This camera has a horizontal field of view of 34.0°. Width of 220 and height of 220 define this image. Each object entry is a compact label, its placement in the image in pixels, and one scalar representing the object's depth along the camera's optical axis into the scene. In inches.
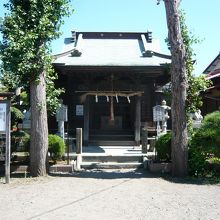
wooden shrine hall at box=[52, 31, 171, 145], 680.4
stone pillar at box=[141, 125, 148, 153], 573.6
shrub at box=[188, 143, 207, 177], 445.7
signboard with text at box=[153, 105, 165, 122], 626.8
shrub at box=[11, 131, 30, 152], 485.7
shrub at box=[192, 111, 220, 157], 436.5
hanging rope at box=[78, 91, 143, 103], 683.4
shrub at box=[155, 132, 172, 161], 481.1
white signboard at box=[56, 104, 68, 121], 590.6
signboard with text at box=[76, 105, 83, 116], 745.6
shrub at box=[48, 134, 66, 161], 482.6
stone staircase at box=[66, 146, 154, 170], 518.0
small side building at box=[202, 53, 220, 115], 634.1
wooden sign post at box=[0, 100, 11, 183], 412.8
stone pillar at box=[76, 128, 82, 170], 565.9
